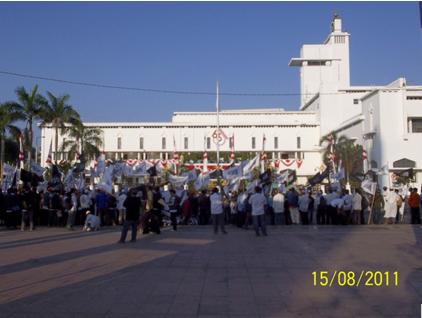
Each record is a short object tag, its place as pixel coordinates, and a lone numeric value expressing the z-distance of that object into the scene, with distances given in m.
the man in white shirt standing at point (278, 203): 22.06
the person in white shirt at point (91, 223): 20.20
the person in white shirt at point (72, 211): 20.48
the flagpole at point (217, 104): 51.37
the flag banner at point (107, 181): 22.45
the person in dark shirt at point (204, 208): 23.31
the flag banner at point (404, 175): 39.25
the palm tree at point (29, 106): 42.72
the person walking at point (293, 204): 22.47
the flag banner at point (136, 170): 30.89
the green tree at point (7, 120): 42.78
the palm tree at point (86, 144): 55.50
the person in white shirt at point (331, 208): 22.56
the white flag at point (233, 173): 26.72
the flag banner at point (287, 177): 28.38
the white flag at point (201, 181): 26.91
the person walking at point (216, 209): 18.27
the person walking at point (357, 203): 22.31
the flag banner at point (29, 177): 22.92
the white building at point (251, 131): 91.75
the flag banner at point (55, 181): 23.27
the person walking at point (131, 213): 15.55
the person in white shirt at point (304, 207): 22.67
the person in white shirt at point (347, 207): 22.34
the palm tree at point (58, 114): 45.81
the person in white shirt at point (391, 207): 22.55
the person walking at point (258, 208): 17.39
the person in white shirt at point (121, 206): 22.96
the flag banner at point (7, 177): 25.97
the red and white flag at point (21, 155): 34.14
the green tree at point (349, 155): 60.96
